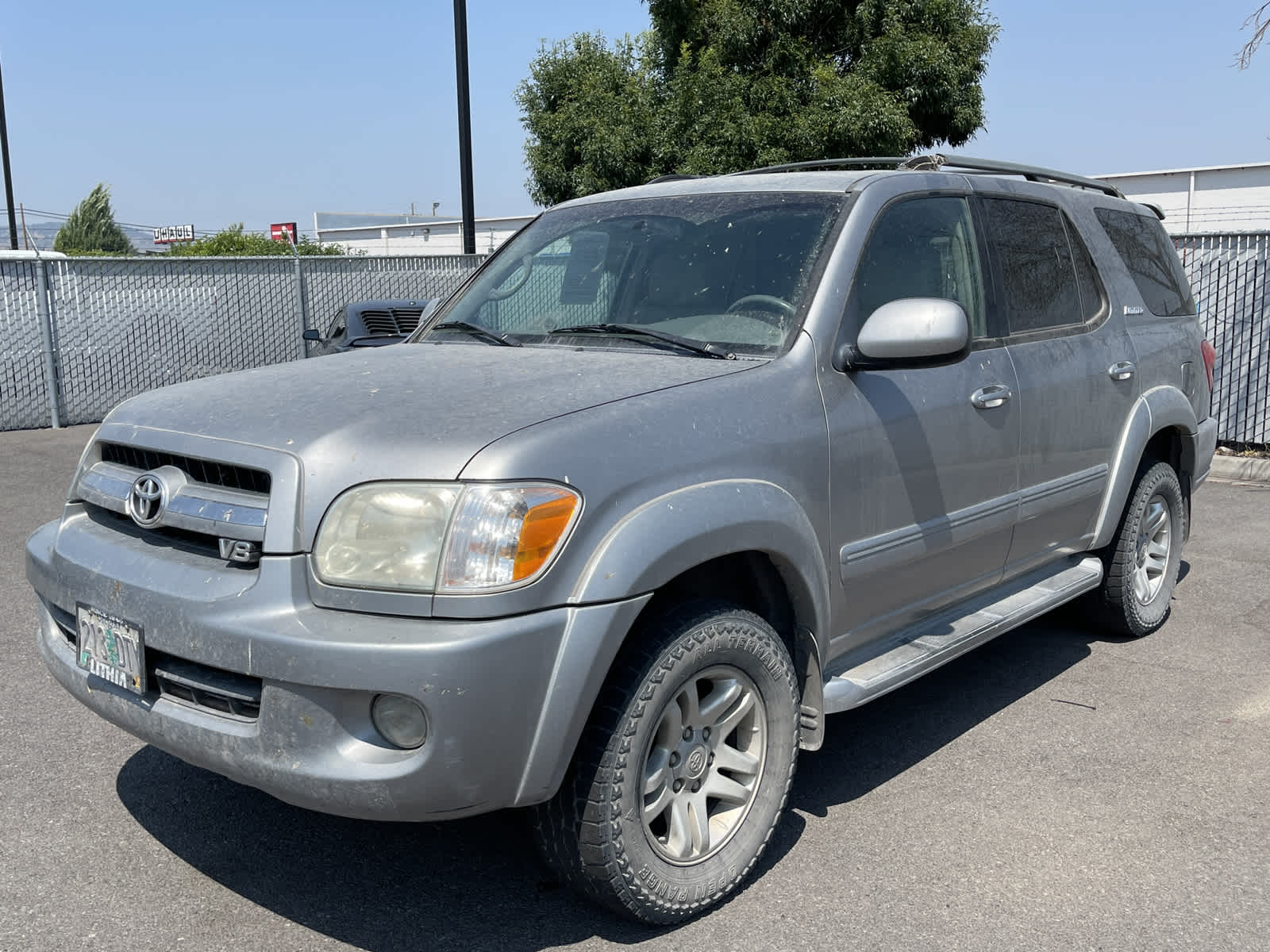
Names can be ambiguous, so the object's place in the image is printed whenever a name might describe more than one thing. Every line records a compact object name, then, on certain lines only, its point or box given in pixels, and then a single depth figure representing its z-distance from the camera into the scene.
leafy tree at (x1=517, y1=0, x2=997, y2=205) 18.86
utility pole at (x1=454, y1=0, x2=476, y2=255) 13.91
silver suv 2.60
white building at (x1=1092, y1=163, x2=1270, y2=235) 23.55
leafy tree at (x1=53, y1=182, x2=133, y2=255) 71.00
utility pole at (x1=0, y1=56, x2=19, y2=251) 28.33
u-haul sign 96.16
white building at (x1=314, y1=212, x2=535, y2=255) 34.56
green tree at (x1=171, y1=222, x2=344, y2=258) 35.66
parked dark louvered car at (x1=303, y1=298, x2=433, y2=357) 10.12
